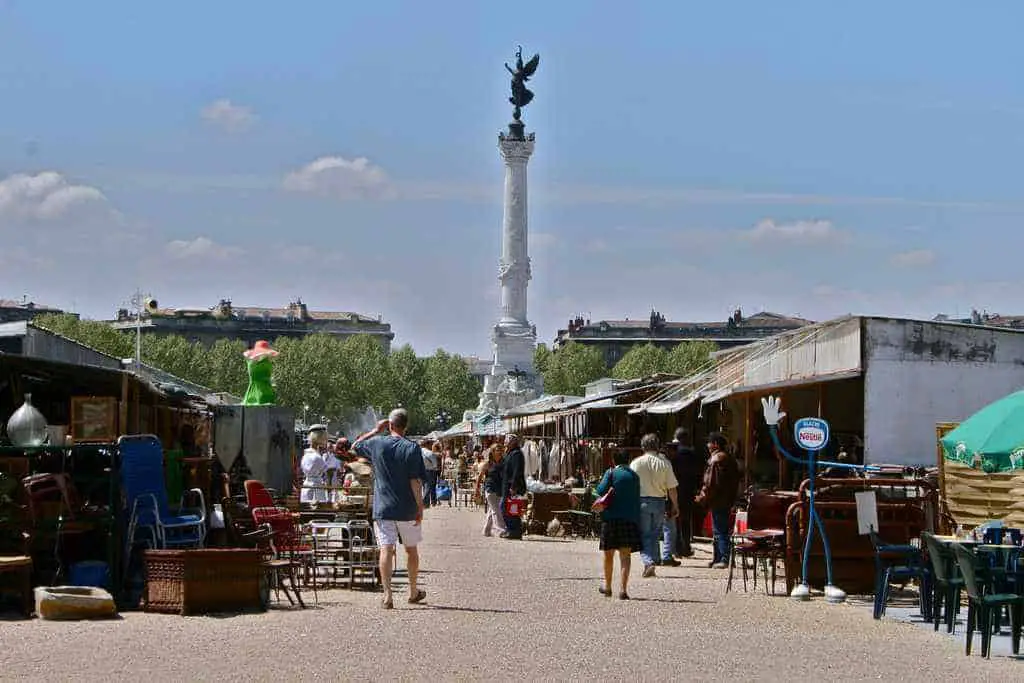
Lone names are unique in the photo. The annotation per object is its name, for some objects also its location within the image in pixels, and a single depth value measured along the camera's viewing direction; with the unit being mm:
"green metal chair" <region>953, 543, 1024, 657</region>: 11555
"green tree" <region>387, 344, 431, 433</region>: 122250
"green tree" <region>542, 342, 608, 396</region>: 126938
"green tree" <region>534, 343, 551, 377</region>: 134000
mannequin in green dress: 23922
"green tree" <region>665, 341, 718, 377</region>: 122188
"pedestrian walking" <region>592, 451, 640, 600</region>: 15336
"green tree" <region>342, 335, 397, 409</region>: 118125
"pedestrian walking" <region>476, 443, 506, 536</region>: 25766
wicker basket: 13203
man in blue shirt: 14180
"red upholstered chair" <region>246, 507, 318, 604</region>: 14938
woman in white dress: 19172
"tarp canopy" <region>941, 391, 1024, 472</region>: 13664
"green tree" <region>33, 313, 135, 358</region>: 97625
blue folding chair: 14125
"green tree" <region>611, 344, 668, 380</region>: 124625
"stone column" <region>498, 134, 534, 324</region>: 79938
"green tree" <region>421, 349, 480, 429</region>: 124188
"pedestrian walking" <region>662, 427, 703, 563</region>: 20875
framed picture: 15555
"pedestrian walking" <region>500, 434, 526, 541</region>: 25016
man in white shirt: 17719
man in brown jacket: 18891
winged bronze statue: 86250
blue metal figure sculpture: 15477
